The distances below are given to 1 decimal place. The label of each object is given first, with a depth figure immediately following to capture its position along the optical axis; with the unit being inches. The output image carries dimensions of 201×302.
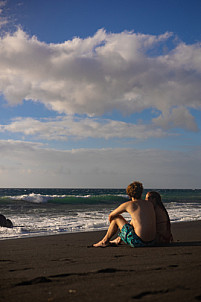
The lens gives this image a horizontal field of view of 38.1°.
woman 215.2
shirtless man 201.2
